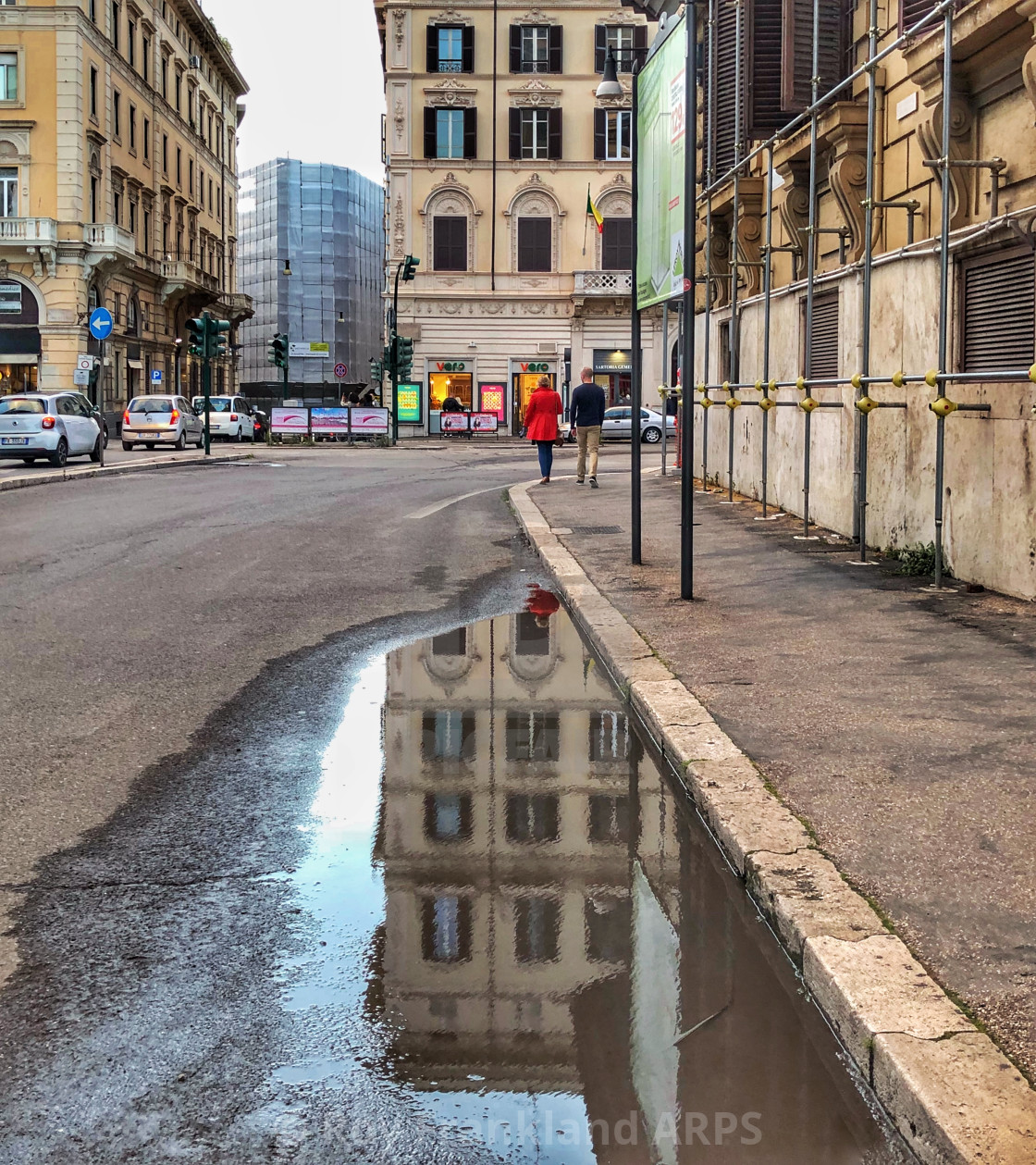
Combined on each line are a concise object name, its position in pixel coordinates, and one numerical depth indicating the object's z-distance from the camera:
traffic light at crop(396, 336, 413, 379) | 46.69
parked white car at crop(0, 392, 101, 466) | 28.42
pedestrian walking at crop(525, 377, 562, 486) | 23.31
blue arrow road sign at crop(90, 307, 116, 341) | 31.39
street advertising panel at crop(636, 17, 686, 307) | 9.11
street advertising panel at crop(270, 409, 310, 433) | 52.03
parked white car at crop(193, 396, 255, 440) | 53.31
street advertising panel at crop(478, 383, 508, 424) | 56.44
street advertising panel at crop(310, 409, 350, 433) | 51.25
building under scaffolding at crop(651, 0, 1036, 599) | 9.70
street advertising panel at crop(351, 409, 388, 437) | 50.94
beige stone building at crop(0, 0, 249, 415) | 50.34
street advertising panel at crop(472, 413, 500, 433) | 55.66
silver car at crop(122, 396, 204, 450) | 41.41
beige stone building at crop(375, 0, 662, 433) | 55.06
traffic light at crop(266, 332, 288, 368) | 52.38
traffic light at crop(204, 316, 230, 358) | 38.38
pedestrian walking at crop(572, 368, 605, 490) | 22.27
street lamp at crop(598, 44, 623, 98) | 16.19
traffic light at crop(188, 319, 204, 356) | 38.06
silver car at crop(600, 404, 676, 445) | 49.38
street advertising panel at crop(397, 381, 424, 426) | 56.50
